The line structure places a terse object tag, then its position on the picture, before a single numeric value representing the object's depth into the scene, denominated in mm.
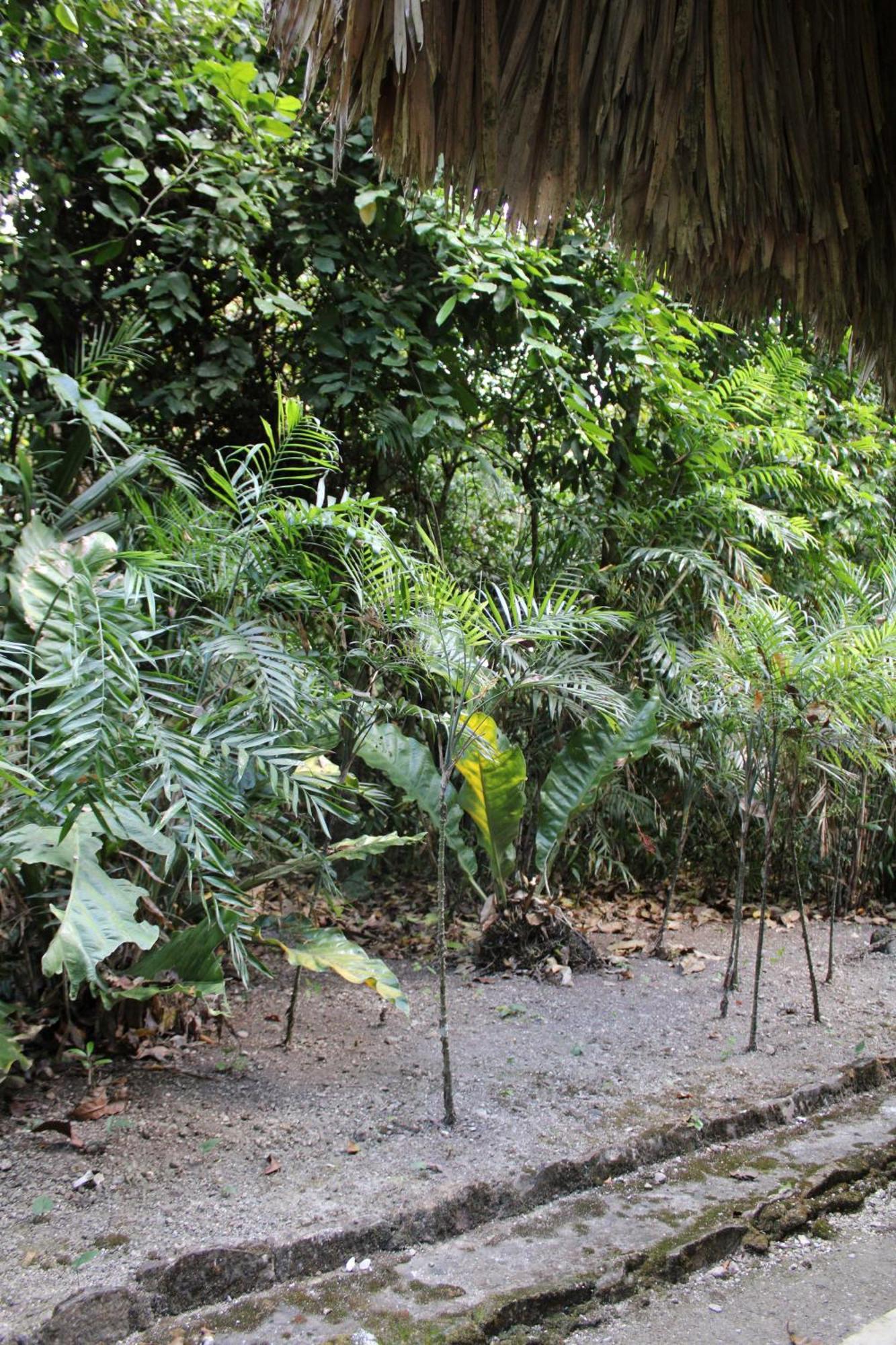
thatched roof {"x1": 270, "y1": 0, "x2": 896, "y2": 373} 2033
